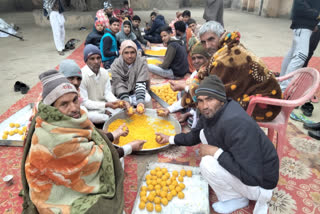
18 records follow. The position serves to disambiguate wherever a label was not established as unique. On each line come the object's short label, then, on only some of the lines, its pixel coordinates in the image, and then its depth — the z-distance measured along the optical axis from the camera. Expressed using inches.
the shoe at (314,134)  121.5
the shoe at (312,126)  127.3
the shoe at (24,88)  181.2
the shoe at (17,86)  184.2
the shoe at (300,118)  138.3
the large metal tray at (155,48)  282.0
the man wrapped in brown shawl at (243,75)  87.6
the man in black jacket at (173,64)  193.3
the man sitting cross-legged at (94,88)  124.8
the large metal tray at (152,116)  107.6
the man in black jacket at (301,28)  149.2
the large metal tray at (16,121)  116.8
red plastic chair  86.5
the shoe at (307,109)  145.1
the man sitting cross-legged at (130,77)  144.3
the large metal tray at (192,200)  77.4
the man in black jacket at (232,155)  67.0
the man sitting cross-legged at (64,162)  54.5
